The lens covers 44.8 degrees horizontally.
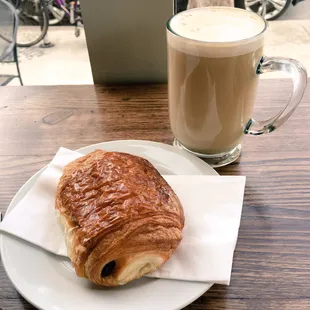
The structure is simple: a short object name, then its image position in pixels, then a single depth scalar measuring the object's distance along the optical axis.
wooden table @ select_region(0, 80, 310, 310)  0.51
